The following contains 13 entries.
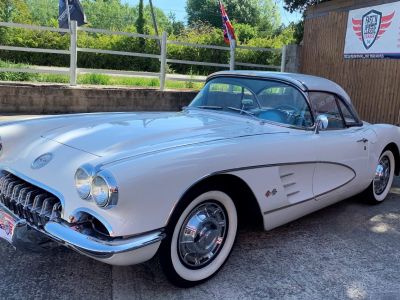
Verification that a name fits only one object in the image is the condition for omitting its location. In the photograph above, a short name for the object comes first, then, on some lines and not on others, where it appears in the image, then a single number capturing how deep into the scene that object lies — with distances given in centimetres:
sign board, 853
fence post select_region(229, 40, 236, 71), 1132
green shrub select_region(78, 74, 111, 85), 1103
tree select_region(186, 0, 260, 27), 5534
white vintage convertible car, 243
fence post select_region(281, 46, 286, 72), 1163
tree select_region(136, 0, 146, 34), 4116
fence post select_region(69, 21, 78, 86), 896
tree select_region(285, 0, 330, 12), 1276
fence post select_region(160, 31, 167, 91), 995
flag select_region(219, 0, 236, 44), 1214
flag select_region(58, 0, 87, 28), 1164
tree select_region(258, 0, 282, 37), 5709
